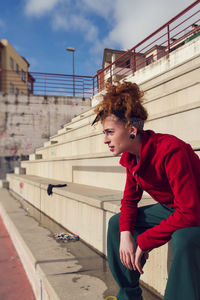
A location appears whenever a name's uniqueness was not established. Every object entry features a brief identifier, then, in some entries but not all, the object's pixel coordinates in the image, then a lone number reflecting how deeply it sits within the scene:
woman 1.01
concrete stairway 2.24
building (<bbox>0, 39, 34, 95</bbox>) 27.28
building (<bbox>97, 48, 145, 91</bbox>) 15.38
